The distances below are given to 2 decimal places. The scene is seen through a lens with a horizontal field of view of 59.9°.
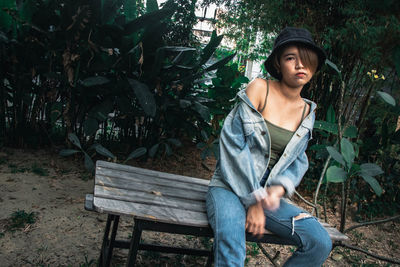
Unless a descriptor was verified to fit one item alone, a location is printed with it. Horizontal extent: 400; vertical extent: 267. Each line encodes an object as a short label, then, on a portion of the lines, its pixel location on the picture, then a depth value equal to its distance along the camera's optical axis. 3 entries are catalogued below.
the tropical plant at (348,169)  1.83
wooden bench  1.40
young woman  1.47
